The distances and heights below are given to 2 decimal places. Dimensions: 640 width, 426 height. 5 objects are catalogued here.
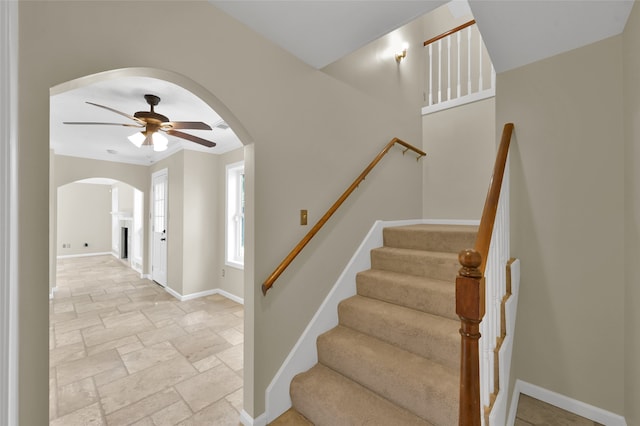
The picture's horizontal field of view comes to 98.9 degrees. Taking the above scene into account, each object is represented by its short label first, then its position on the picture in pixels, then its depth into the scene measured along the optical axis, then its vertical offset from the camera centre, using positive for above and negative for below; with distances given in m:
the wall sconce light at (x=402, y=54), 3.27 +1.94
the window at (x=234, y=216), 4.73 -0.04
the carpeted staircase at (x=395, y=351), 1.60 -0.96
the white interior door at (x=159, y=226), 5.21 -0.25
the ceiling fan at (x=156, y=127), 2.68 +0.90
